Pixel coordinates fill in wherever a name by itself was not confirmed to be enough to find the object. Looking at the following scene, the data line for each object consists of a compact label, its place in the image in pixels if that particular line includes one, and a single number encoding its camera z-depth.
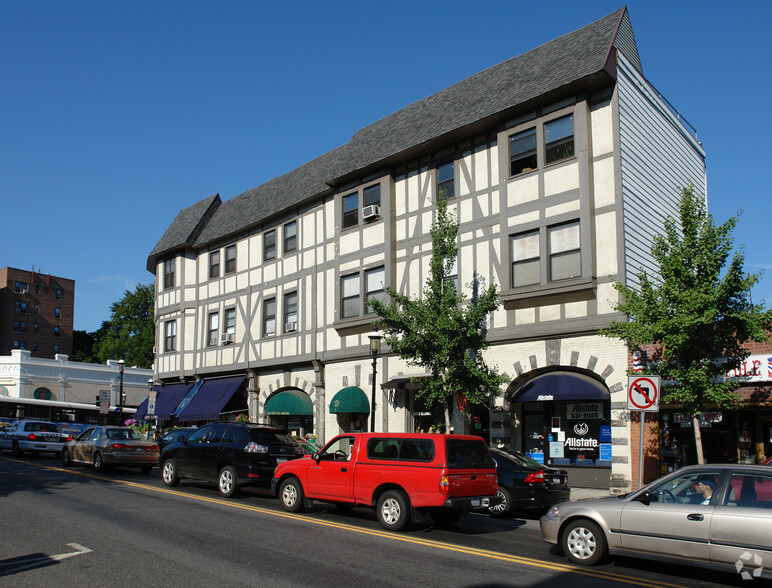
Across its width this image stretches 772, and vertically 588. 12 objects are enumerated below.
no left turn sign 13.45
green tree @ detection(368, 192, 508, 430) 19.09
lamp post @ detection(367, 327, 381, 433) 20.20
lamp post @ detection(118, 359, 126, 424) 36.71
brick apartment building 88.75
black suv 16.09
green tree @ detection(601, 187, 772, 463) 14.24
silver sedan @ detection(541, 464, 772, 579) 7.88
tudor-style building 18.67
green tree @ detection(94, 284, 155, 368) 74.19
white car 29.14
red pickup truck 11.67
